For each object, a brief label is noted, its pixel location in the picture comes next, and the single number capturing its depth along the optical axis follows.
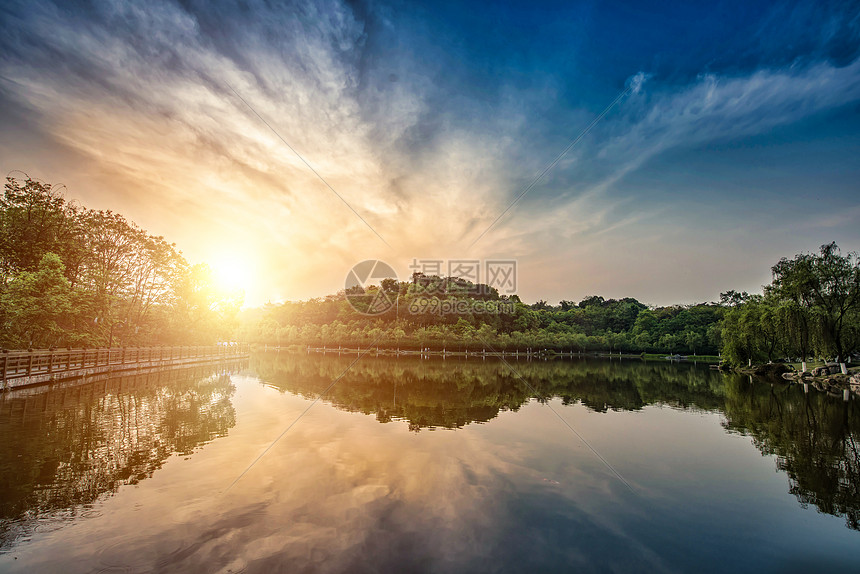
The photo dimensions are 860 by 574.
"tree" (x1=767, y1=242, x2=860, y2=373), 32.69
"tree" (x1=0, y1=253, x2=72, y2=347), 22.27
